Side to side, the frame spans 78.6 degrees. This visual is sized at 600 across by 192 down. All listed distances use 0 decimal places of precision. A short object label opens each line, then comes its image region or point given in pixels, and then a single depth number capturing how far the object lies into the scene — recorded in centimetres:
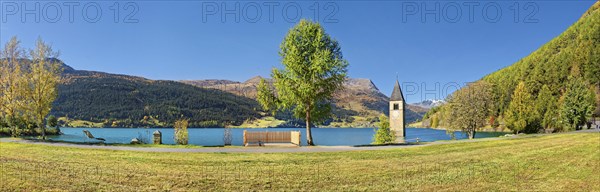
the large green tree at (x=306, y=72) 2725
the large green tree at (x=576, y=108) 7318
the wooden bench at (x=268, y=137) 2814
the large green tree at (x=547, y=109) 8531
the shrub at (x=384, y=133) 5191
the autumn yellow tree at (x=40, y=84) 3388
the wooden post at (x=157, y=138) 3209
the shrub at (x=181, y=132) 4215
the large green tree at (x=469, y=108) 5988
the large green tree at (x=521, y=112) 6462
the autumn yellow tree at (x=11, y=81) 3366
